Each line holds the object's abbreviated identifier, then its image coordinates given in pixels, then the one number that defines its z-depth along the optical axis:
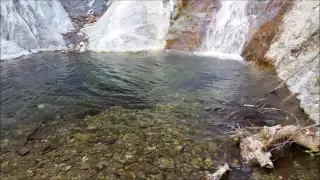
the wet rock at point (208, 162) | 4.49
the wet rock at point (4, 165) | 4.64
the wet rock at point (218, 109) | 6.53
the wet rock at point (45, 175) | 4.28
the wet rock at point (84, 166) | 4.47
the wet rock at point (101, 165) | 4.48
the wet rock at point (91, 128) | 5.84
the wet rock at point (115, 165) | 4.49
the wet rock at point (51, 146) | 5.10
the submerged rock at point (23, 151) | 5.03
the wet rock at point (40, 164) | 4.59
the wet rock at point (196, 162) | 4.44
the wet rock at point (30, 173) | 4.37
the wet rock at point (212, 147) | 4.86
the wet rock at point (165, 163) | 4.46
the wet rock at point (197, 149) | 4.83
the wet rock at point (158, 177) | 4.19
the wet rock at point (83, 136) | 5.44
